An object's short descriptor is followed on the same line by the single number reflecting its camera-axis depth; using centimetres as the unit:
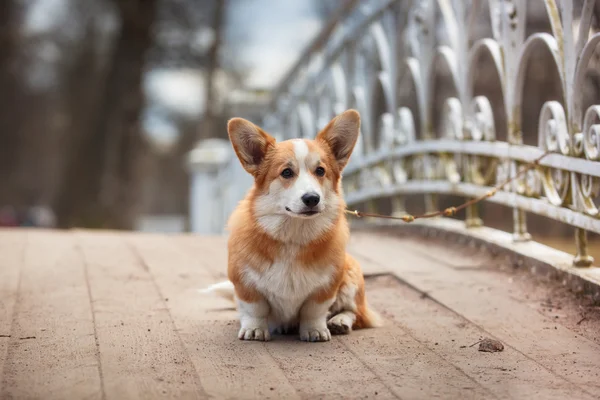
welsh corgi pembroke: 299
